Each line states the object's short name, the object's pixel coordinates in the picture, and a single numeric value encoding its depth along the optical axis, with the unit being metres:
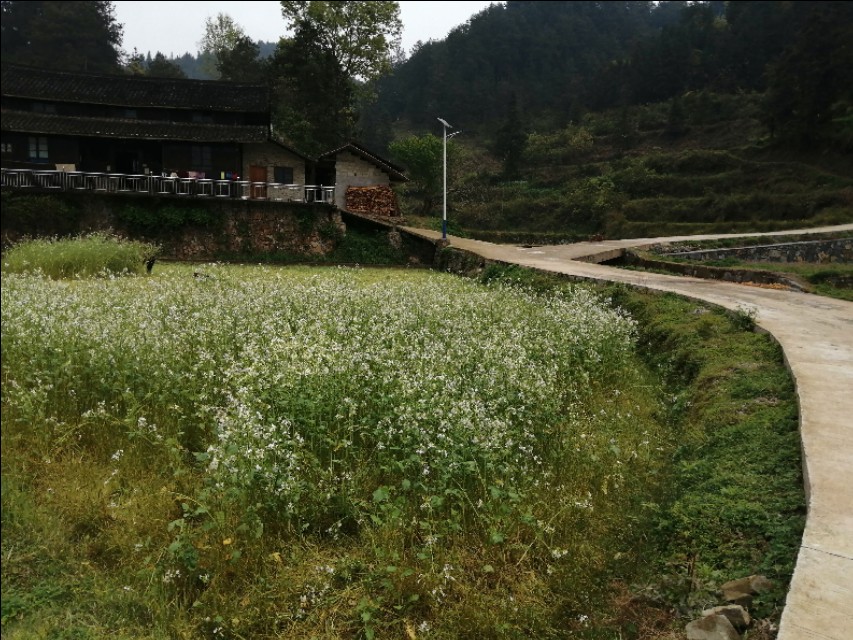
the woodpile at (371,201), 33.94
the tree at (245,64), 43.53
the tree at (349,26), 44.53
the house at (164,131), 25.30
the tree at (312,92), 43.00
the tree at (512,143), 65.96
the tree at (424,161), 52.09
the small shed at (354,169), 33.97
